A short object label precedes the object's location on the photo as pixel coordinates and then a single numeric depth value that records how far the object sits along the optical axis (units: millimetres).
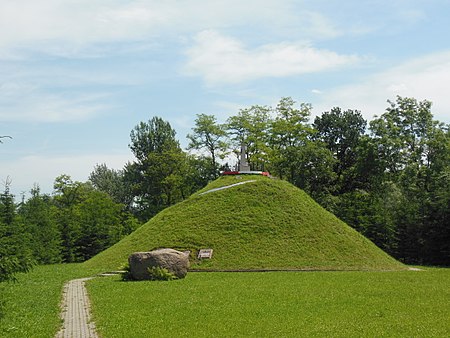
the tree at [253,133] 54812
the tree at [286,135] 53062
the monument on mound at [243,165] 38097
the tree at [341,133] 62844
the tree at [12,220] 33281
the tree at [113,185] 79750
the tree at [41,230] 38125
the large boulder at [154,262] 22031
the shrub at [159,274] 21891
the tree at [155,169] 59438
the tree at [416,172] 36969
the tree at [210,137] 57750
